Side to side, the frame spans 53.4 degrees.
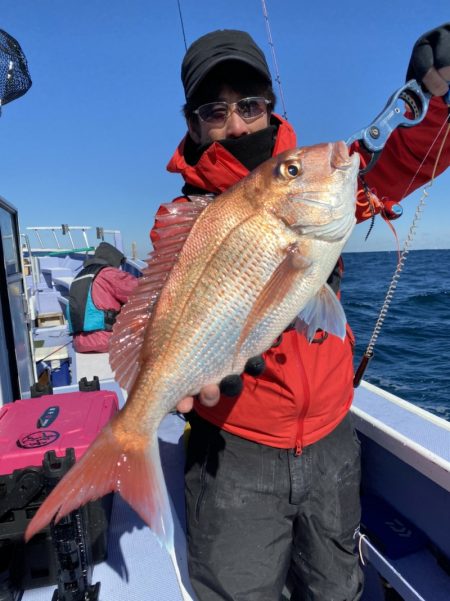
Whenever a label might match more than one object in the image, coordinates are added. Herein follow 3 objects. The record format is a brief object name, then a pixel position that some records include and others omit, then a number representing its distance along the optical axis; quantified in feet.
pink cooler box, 2.38
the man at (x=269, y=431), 2.38
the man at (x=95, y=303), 17.34
